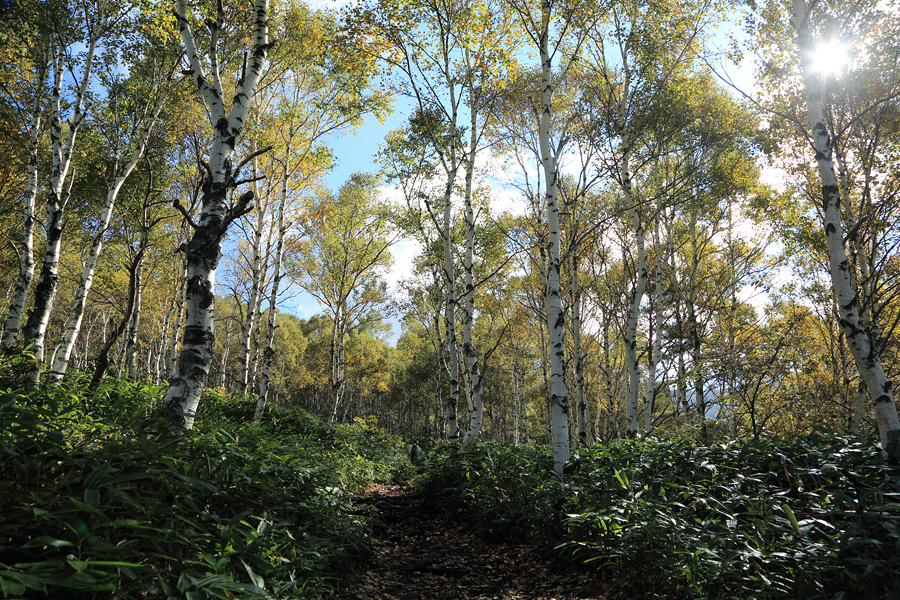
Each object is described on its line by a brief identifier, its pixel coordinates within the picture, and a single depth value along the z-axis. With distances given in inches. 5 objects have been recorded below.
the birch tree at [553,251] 243.0
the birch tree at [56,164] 274.2
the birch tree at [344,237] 720.3
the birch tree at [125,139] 322.0
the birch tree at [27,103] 291.7
